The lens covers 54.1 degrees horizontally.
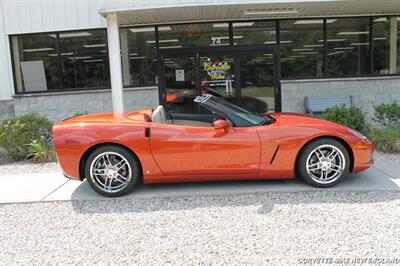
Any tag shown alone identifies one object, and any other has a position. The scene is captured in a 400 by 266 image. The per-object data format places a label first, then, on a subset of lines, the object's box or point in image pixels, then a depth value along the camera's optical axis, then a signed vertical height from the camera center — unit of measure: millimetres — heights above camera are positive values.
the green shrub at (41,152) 7266 -1157
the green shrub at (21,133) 7531 -828
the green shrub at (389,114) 8031 -815
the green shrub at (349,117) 7625 -795
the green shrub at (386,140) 7164 -1200
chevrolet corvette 4887 -869
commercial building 9953 +633
